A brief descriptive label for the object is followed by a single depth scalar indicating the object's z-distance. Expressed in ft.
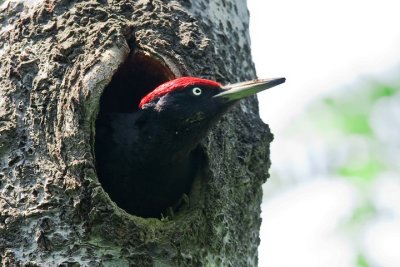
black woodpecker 26.11
